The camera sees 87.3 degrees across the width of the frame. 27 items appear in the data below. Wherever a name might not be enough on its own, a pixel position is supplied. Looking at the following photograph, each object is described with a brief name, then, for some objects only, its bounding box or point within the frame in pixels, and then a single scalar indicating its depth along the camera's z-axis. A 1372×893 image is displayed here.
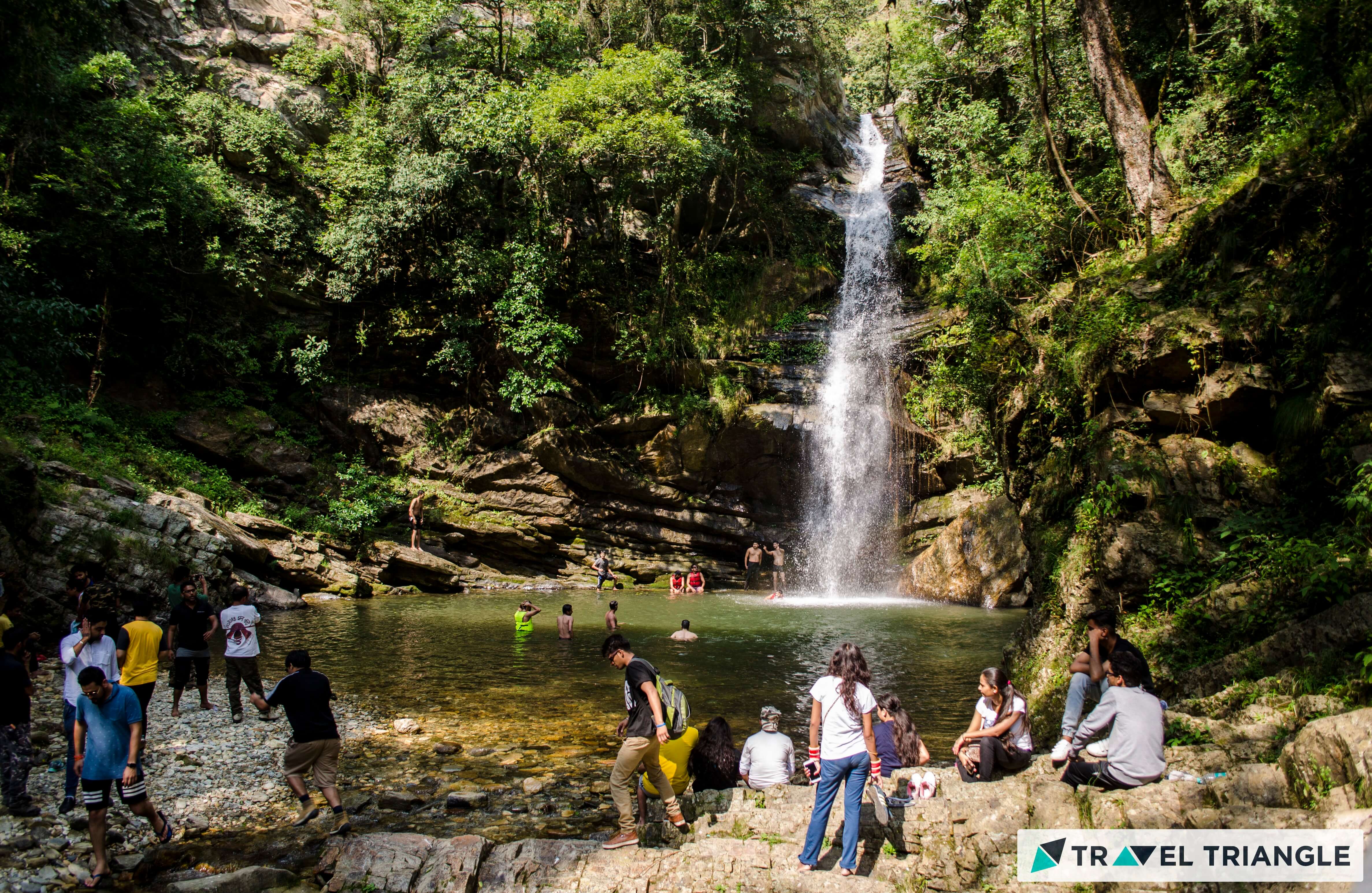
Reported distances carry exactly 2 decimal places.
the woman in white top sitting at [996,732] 6.04
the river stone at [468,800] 6.55
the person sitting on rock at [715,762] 6.64
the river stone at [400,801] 6.50
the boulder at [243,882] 4.65
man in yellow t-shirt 7.14
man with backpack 5.67
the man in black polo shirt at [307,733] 5.98
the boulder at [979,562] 18.33
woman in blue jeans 5.02
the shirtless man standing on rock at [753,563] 22.62
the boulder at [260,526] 18.00
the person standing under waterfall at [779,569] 20.86
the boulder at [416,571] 20.41
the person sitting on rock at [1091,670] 5.70
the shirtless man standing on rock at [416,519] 21.34
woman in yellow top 6.13
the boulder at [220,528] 15.49
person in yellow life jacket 14.15
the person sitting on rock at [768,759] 6.23
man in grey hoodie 4.83
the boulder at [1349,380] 7.12
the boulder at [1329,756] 4.08
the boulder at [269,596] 16.02
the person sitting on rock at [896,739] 6.43
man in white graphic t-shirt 8.52
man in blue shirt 5.09
